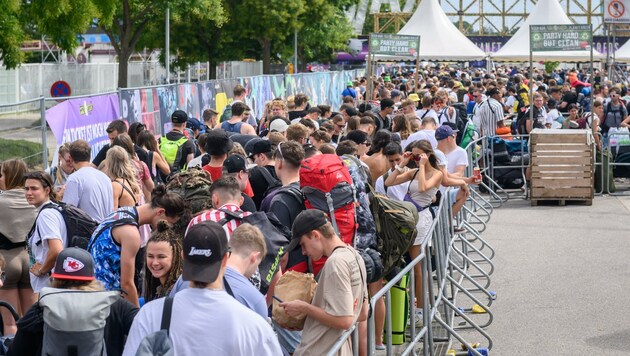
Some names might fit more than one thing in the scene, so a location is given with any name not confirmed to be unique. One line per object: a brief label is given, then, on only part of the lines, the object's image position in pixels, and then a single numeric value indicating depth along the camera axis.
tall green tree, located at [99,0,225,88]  33.09
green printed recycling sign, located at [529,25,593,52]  21.08
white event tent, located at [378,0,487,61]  34.38
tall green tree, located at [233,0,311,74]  46.78
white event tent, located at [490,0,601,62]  34.09
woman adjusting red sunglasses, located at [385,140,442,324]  10.64
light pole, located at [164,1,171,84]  28.73
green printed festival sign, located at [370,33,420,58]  25.94
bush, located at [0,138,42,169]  12.85
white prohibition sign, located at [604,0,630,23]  22.67
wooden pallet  18.66
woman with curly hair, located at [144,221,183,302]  6.28
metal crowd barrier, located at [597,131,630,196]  20.27
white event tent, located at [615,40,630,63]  38.72
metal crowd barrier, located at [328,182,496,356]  7.09
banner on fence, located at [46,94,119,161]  13.90
